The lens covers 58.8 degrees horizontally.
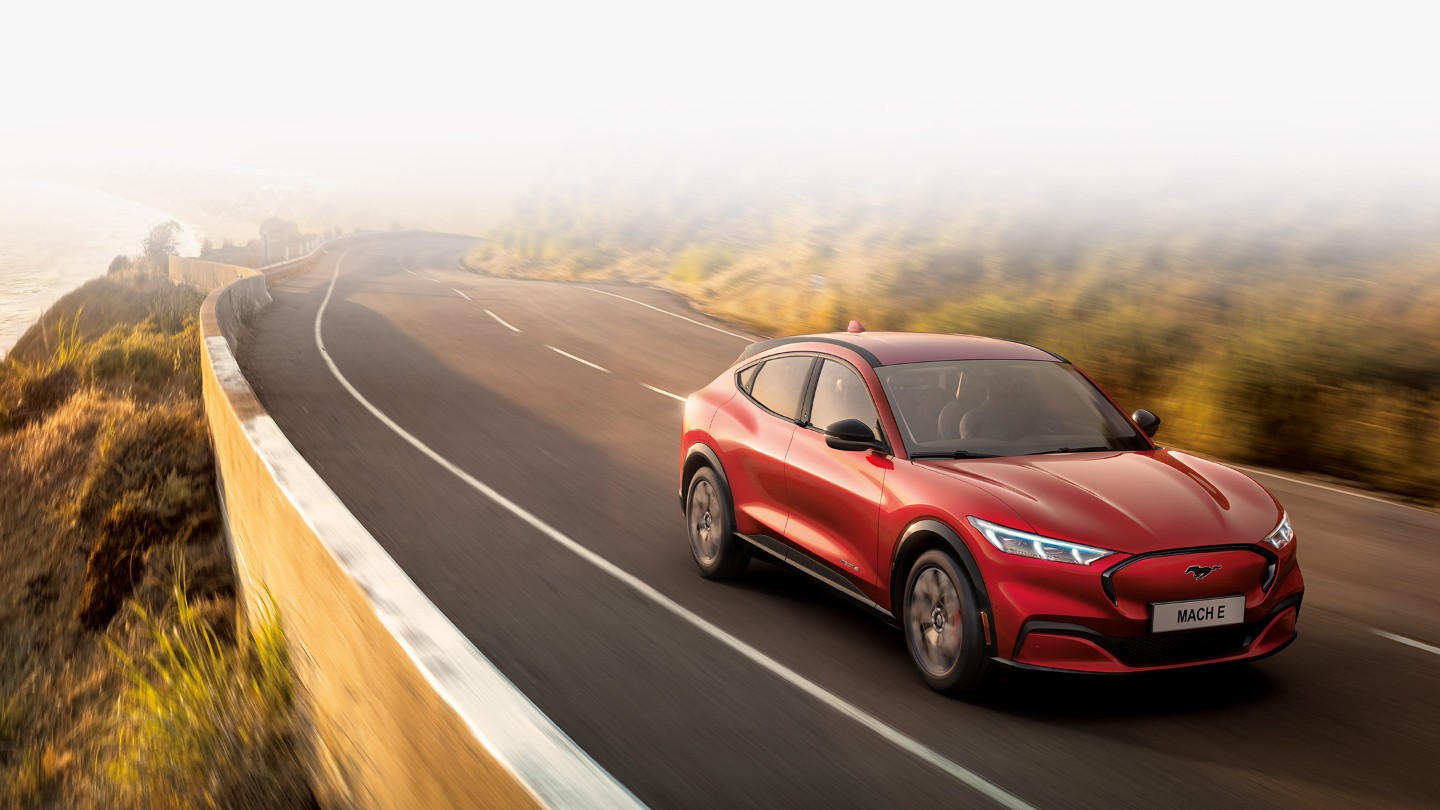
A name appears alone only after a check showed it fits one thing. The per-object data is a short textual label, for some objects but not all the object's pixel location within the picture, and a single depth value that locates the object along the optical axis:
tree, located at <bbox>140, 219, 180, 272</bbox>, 40.09
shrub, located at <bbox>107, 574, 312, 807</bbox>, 4.73
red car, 5.33
